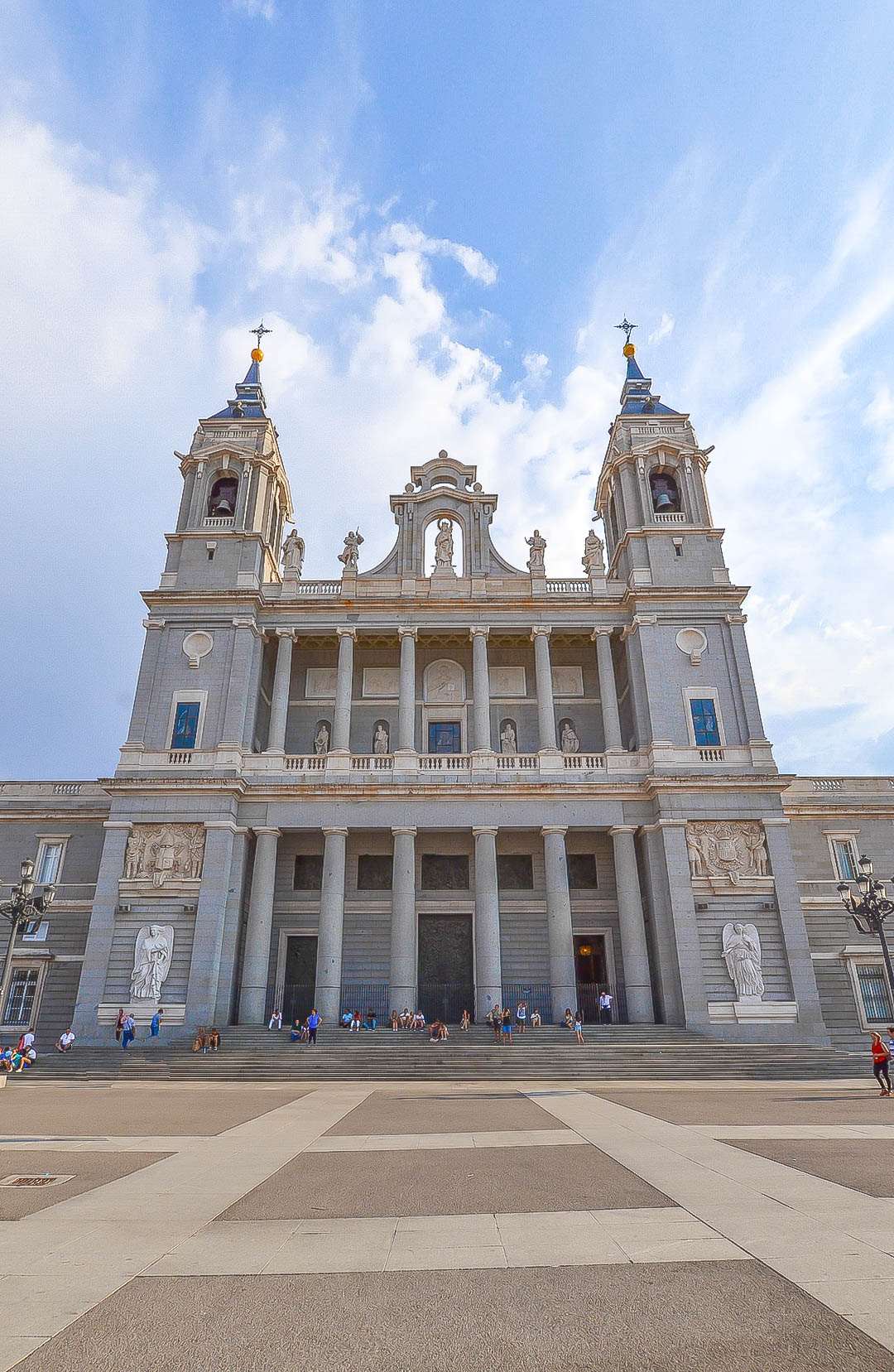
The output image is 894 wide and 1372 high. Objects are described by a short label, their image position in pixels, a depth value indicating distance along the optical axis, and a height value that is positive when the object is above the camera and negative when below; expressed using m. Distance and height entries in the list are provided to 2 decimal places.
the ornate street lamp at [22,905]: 20.66 +2.63
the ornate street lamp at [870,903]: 20.59 +2.50
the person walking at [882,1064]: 16.98 -1.26
